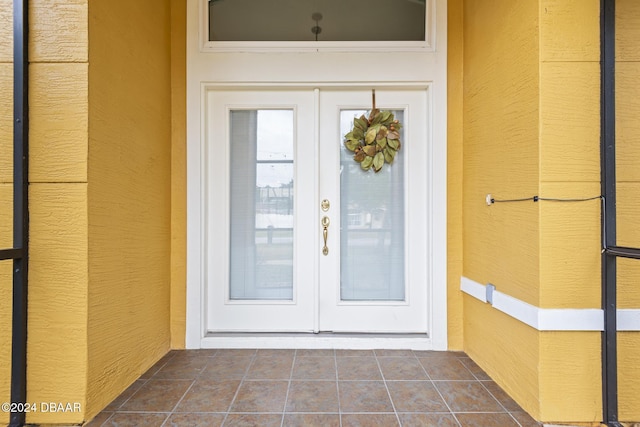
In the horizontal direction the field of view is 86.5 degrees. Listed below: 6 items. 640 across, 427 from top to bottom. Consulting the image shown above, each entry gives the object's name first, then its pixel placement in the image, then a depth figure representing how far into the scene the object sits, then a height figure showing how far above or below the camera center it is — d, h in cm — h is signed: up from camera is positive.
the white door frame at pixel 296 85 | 224 +79
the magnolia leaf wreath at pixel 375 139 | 229 +51
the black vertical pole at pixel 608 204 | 143 +5
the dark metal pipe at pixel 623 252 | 129 -15
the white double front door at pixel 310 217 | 233 -2
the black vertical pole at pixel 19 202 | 143 +5
